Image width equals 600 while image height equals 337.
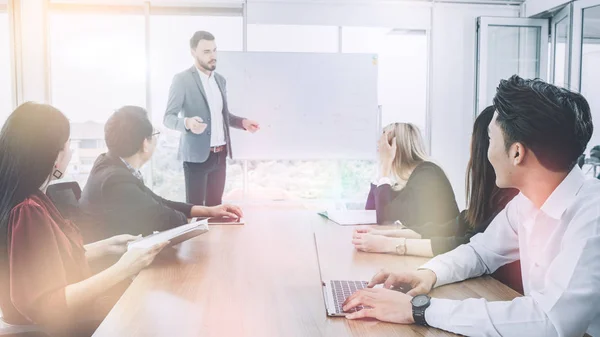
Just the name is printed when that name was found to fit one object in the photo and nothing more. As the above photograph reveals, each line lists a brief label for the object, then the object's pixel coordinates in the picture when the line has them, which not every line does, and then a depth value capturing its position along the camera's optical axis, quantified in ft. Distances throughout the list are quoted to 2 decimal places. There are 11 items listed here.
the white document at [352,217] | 8.40
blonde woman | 8.86
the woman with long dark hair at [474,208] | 6.19
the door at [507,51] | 16.11
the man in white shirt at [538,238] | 3.62
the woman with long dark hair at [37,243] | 4.74
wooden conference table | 3.93
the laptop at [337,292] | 4.21
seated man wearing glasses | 7.82
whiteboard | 15.60
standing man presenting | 15.11
